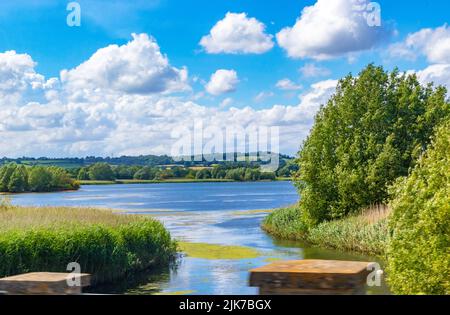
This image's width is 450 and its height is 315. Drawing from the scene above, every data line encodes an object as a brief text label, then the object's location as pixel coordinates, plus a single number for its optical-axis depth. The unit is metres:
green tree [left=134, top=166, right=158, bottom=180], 52.16
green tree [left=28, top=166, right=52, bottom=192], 59.61
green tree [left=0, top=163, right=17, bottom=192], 55.16
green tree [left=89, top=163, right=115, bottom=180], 53.22
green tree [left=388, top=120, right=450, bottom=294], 9.34
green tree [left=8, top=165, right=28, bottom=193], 57.61
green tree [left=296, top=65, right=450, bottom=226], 24.98
